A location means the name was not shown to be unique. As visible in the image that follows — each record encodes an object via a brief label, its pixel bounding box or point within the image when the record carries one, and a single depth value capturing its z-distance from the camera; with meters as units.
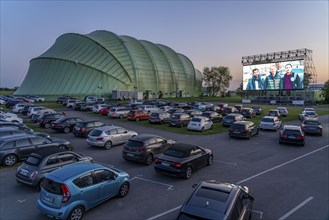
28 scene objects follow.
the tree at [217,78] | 117.88
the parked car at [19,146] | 13.66
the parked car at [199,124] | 25.45
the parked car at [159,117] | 29.88
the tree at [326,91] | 85.29
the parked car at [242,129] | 21.77
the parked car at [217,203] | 5.77
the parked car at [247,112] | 37.62
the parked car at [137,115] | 32.53
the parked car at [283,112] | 41.31
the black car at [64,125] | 23.58
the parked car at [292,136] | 19.33
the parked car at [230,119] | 28.05
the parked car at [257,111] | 42.05
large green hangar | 71.00
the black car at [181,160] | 11.51
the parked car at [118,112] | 34.94
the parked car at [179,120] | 28.09
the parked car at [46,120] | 26.17
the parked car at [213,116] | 31.70
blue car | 7.28
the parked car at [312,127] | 24.14
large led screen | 67.75
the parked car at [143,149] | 13.74
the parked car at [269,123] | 26.31
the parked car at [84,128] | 21.36
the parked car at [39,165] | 10.00
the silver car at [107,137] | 17.55
